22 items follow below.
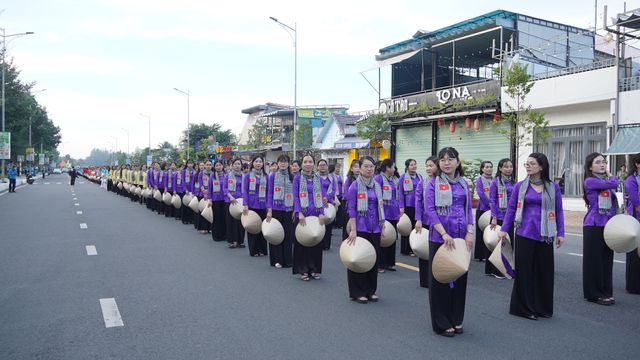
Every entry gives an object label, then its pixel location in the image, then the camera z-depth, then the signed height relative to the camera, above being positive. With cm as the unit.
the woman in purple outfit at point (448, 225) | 545 -58
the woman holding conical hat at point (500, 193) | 859 -38
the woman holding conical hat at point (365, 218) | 680 -63
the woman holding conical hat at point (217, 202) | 1272 -83
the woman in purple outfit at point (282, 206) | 912 -65
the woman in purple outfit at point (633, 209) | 727 -52
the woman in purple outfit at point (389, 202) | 872 -57
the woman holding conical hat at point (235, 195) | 1161 -59
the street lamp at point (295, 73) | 3341 +564
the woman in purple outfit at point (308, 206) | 811 -58
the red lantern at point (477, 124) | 2514 +201
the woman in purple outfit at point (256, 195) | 1033 -53
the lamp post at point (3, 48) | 4016 +951
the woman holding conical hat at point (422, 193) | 585 -27
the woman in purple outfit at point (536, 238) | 610 -76
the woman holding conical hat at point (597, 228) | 693 -76
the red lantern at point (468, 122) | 2573 +215
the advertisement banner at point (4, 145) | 4096 +143
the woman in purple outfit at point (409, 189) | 1012 -40
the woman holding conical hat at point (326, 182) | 1130 -30
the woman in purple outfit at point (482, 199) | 959 -53
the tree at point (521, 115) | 2003 +203
